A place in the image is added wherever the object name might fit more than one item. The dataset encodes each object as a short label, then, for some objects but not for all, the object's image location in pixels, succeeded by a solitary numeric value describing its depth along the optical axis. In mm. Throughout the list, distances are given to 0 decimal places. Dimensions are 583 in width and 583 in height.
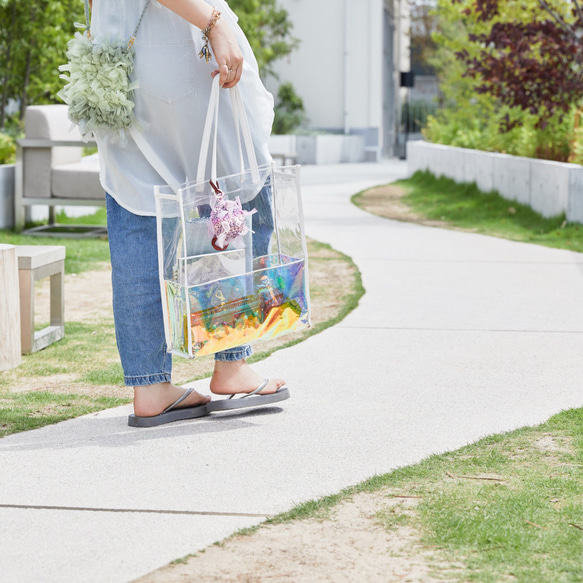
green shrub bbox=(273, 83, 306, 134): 45062
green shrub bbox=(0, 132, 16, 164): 16234
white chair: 14797
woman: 5488
